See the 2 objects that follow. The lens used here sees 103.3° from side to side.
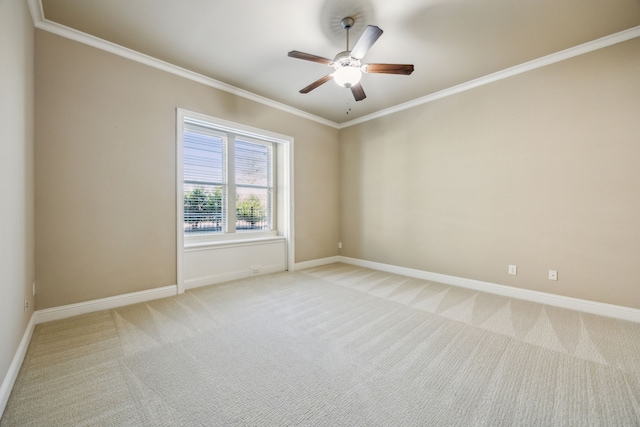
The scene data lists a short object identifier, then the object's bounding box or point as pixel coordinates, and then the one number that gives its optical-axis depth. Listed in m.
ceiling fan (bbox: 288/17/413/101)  2.29
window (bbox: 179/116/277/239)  3.69
